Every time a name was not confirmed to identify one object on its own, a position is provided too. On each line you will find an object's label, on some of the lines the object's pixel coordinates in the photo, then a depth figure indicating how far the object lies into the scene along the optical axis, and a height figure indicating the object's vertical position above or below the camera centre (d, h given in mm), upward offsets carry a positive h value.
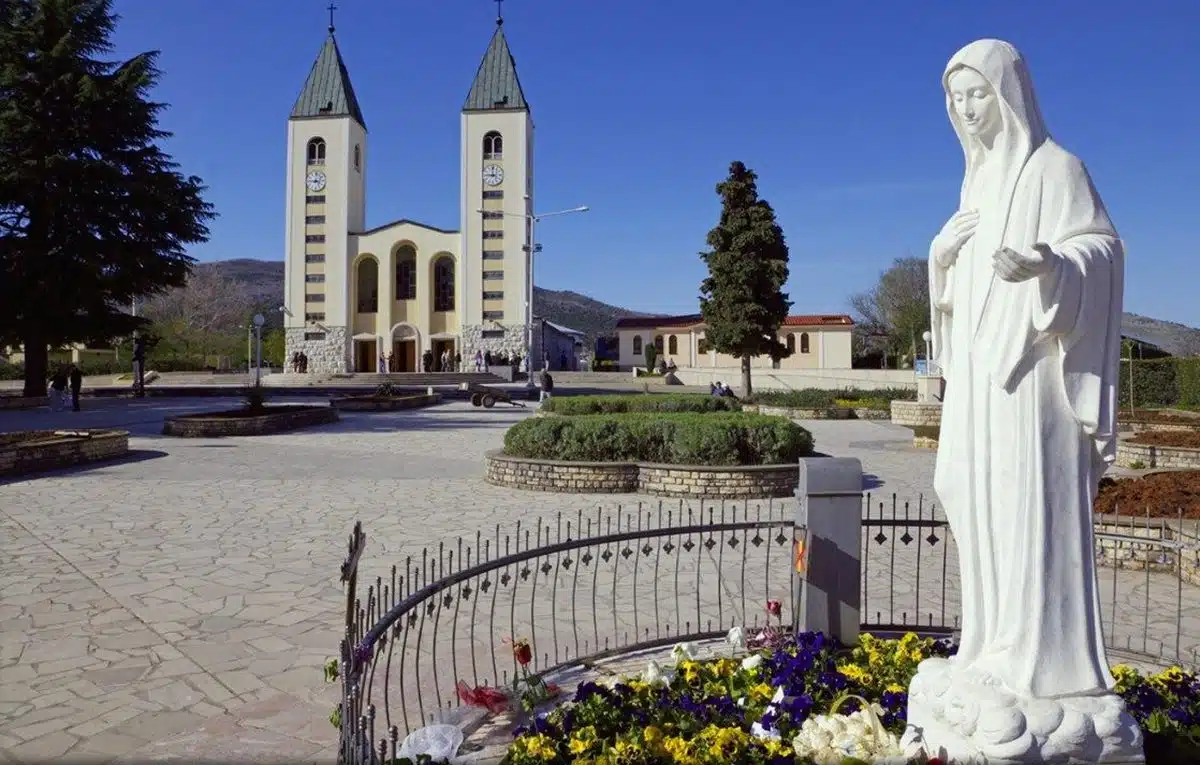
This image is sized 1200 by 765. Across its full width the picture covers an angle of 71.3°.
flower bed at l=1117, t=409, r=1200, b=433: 19391 -1164
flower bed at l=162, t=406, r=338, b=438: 19578 -1326
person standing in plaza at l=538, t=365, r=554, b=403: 30366 -460
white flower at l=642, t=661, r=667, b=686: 4281 -1583
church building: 56406 +8260
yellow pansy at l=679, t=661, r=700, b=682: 4473 -1622
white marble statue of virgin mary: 2773 -249
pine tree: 29656 +6596
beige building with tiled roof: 55688 +2128
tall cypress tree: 35562 +4199
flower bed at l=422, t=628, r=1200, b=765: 3355 -1576
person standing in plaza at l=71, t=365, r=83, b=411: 27266 -619
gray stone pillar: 5004 -1048
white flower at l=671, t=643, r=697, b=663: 4707 -1593
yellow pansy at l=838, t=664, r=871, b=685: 4234 -1544
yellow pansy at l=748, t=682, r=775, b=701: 4093 -1581
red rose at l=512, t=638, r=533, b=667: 4410 -1494
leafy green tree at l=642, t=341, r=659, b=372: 61262 +1185
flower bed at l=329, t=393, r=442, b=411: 29375 -1196
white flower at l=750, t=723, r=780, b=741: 3590 -1559
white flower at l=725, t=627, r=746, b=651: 5055 -1629
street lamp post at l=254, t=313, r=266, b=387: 33069 +1874
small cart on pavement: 31422 -1045
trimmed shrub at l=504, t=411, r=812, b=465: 11883 -1011
